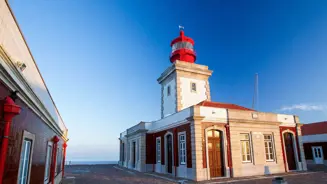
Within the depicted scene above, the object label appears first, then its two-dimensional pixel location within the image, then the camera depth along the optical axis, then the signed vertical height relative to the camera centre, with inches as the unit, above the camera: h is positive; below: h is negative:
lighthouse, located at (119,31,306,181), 516.1 +8.7
